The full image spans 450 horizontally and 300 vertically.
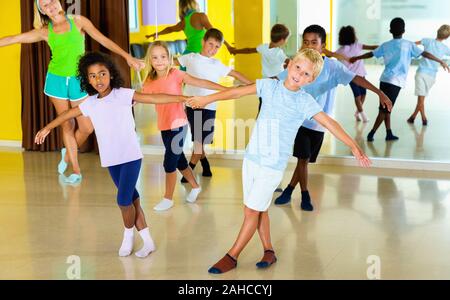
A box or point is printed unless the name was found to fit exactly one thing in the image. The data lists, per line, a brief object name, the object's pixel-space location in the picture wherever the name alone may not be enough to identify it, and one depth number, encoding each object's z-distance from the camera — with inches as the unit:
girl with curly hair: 146.9
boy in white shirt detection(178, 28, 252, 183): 209.4
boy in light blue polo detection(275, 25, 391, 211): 179.2
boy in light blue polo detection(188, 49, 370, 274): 137.6
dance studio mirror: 234.2
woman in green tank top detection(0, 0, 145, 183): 207.8
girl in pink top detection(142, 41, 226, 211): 176.4
